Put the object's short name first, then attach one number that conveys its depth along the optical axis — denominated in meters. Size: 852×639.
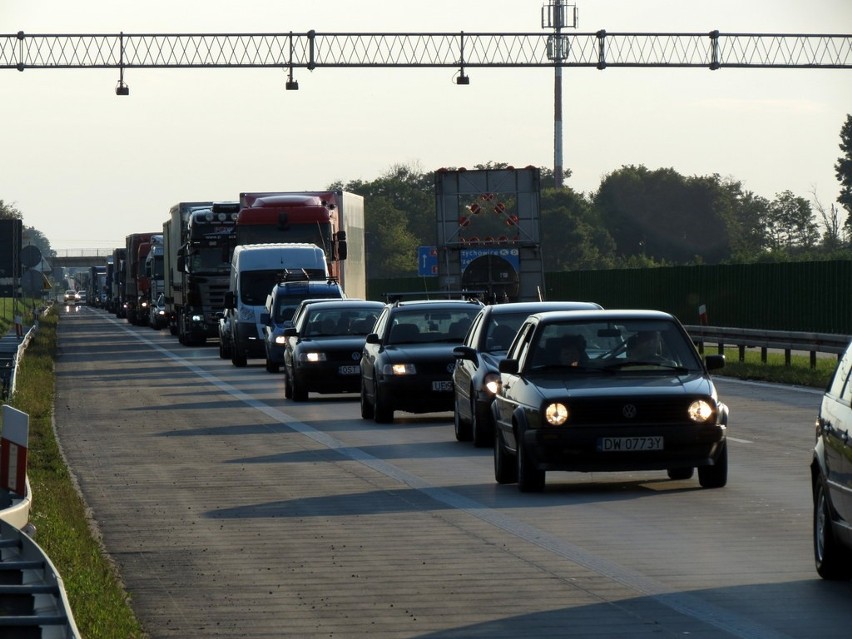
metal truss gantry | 47.84
